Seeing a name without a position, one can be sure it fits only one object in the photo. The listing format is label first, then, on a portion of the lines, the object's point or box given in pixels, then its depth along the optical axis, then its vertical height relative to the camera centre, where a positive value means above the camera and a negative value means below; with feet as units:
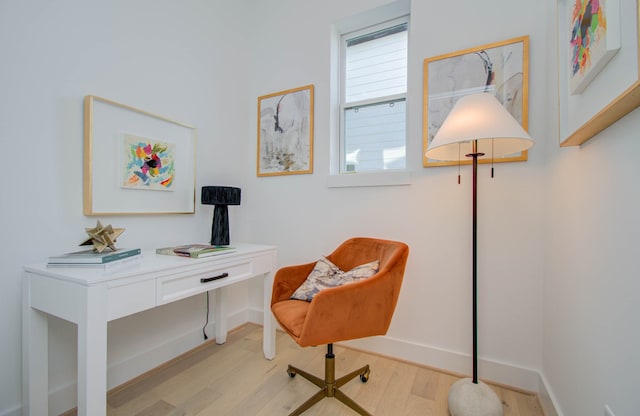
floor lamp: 3.94 +1.04
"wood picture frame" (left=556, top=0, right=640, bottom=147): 2.07 +1.17
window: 6.84 +2.83
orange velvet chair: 4.06 -1.73
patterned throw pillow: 5.07 -1.38
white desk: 3.24 -1.27
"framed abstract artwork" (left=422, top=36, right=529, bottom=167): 5.16 +2.56
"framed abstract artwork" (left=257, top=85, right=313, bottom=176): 7.36 +2.09
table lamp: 6.16 +0.03
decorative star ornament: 3.95 -0.47
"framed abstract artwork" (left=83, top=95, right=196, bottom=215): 4.82 +0.90
